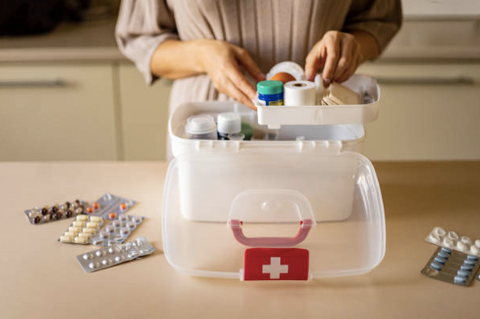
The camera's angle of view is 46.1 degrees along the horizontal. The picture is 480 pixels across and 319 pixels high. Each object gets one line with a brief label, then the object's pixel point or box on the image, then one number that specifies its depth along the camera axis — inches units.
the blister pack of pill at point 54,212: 33.9
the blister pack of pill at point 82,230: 31.7
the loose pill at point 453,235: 31.9
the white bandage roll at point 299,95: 29.5
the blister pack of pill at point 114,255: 29.6
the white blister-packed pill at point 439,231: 32.2
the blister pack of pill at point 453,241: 30.6
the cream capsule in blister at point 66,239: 31.7
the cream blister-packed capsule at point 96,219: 33.4
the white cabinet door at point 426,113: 72.9
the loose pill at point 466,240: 31.2
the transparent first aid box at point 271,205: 29.0
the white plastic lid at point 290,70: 34.7
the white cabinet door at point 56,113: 73.7
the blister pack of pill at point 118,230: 31.8
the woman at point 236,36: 38.3
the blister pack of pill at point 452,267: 28.5
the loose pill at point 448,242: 31.2
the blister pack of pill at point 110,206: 34.6
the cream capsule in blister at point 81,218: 33.6
